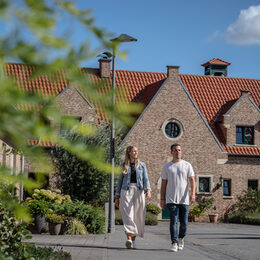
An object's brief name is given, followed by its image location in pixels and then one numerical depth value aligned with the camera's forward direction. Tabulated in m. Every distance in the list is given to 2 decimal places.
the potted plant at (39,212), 17.66
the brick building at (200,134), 35.25
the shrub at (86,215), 18.09
